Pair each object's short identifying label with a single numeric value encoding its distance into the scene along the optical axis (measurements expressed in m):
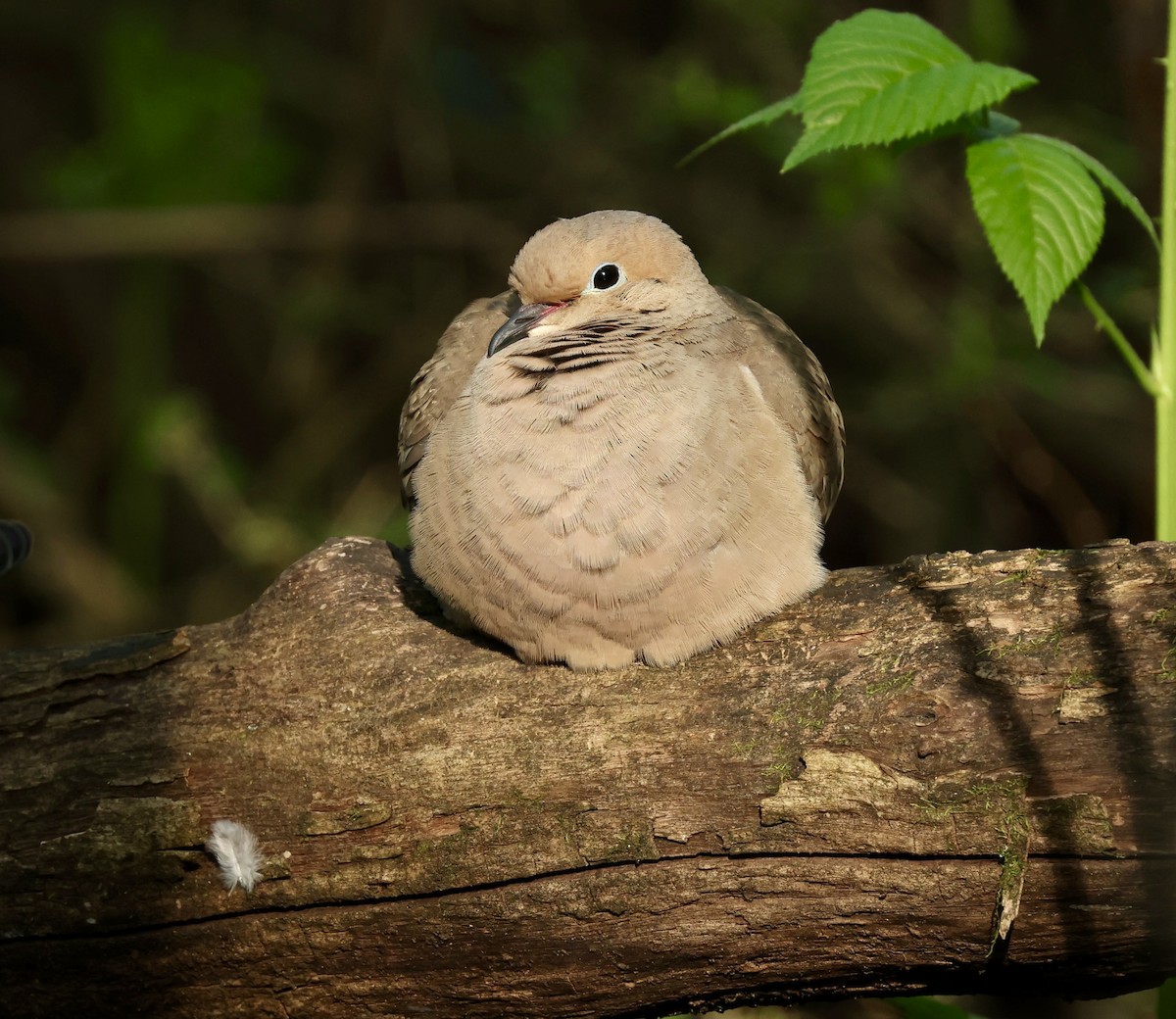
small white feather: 5.06
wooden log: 4.61
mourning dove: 5.36
